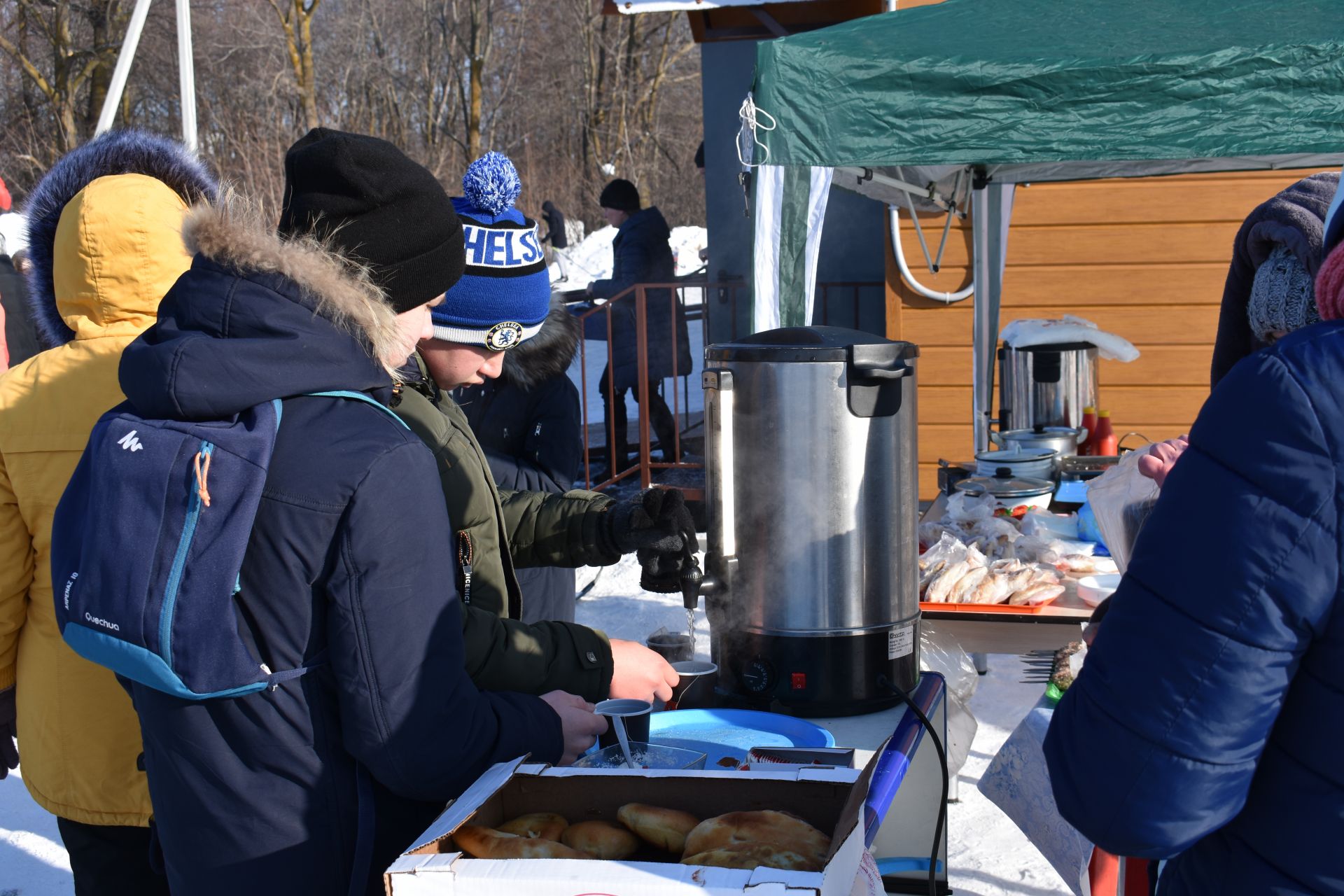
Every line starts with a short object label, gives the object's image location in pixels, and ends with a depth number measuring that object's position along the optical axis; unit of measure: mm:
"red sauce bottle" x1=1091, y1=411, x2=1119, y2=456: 4359
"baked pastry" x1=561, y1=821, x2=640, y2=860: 1173
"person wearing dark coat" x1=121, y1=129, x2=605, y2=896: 1203
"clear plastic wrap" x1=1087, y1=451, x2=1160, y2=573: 1765
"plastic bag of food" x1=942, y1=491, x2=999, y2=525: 3189
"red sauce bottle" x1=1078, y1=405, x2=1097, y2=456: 4414
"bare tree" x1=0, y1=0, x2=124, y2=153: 16766
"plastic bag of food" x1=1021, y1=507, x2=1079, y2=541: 3120
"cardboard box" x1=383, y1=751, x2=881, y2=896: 1000
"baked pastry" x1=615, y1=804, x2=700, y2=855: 1188
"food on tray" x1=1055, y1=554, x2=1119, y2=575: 2828
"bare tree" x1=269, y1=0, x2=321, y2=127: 17578
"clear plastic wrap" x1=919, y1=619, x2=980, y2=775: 2920
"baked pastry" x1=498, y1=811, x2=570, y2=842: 1201
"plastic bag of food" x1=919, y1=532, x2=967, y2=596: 2734
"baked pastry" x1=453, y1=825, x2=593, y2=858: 1107
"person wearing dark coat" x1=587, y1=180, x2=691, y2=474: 8133
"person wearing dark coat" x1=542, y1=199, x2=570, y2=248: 15609
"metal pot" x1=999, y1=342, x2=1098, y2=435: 4461
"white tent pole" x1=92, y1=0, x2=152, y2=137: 7969
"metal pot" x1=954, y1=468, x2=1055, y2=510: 3359
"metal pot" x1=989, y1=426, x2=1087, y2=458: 4136
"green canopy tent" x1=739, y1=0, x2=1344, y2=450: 3100
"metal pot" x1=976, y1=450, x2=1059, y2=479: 3730
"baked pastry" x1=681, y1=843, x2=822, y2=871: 1070
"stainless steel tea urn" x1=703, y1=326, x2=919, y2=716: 1701
